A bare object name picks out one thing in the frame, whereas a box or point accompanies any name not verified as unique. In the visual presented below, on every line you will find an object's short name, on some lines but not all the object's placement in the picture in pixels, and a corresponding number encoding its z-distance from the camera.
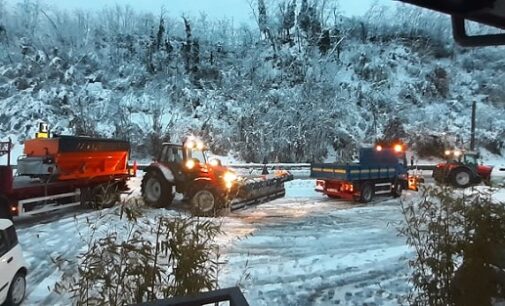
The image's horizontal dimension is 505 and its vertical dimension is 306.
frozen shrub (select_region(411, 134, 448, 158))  34.78
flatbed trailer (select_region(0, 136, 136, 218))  10.70
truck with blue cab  15.55
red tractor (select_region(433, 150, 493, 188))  18.30
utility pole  32.56
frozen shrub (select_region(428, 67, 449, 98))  39.09
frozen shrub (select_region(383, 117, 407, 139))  34.72
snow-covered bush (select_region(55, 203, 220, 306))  3.31
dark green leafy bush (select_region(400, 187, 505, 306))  4.19
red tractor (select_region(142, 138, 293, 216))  12.62
